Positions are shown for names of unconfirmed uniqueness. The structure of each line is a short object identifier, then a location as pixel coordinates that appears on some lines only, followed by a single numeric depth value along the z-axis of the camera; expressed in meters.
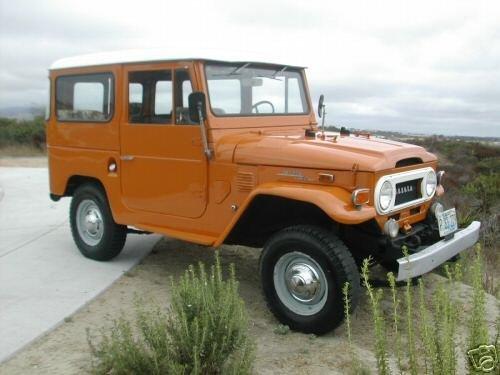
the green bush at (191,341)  3.18
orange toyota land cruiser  4.20
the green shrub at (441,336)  2.67
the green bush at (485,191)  9.73
